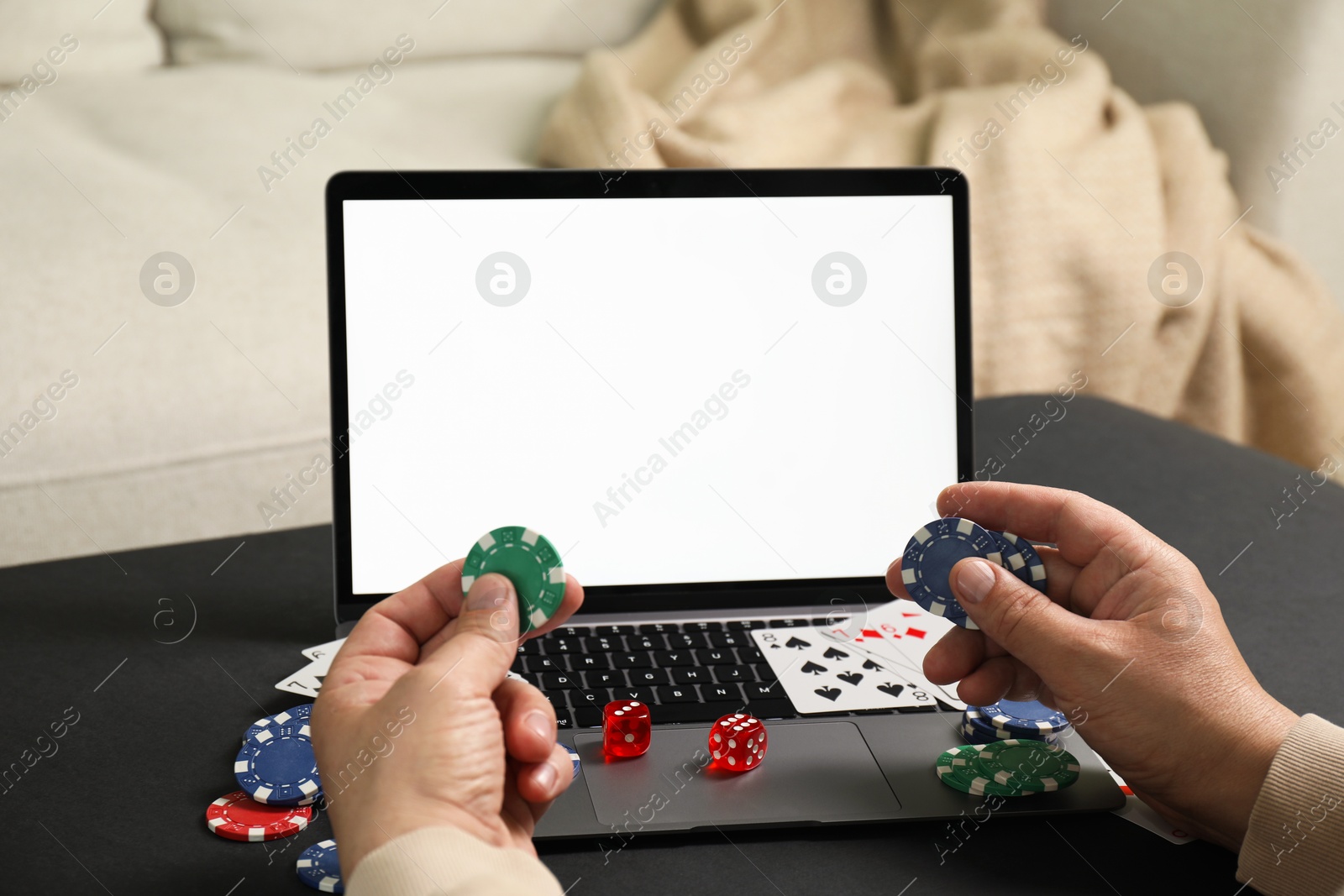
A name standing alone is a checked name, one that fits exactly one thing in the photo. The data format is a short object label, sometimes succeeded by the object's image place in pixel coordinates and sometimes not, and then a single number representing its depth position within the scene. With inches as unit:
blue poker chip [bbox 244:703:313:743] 31.3
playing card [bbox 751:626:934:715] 34.4
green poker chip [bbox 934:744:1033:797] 29.5
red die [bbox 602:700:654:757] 30.7
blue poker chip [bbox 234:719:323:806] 28.7
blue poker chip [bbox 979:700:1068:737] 32.1
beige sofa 61.7
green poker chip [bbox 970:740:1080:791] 29.6
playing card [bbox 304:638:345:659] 36.9
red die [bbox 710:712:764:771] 30.3
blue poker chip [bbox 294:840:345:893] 25.8
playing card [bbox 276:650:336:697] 34.8
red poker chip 27.8
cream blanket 77.2
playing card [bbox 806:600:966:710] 37.3
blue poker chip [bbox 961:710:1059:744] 32.4
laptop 37.5
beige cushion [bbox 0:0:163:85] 82.3
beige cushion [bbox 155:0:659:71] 90.7
